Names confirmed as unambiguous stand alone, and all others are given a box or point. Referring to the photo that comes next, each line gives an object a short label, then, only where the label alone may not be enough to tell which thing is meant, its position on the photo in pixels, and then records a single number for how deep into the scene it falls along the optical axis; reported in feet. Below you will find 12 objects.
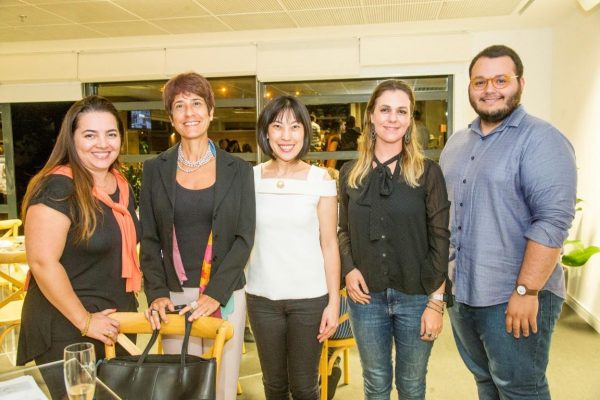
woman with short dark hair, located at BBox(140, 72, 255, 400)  5.90
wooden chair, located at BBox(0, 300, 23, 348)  10.39
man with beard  5.27
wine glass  3.88
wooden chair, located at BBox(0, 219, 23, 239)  15.26
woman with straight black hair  6.02
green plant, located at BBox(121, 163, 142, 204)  20.58
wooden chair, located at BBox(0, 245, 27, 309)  11.19
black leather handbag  4.48
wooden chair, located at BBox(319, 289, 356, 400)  8.38
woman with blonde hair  5.75
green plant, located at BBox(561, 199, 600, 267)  12.91
